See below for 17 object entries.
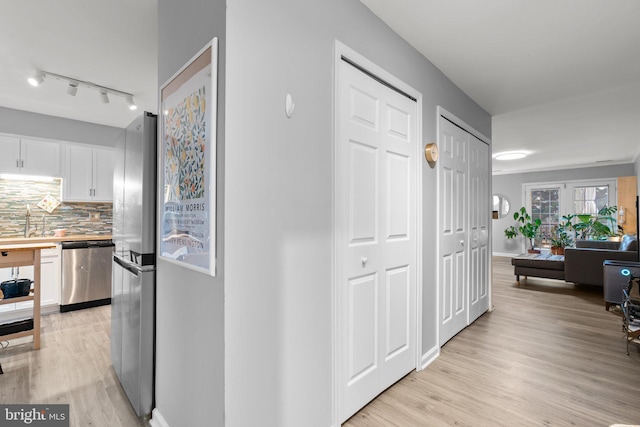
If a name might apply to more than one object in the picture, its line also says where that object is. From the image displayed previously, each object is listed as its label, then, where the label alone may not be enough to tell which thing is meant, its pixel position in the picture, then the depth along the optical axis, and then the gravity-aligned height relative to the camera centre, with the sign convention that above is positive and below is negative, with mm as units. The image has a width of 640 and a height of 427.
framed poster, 1279 +249
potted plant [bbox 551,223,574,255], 7527 -566
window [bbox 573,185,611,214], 7871 +453
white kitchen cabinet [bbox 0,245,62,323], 3660 -857
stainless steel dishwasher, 3904 -741
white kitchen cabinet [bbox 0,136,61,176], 3744 +739
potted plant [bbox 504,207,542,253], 8539 -301
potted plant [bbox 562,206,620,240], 7277 -175
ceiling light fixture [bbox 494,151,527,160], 6128 +1218
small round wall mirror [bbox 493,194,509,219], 9336 +347
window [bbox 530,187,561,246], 8508 +213
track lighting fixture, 2797 +1277
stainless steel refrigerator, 1796 -295
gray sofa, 4684 -671
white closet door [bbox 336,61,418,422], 1762 -127
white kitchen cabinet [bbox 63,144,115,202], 4191 +582
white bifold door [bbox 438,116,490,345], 2797 -119
